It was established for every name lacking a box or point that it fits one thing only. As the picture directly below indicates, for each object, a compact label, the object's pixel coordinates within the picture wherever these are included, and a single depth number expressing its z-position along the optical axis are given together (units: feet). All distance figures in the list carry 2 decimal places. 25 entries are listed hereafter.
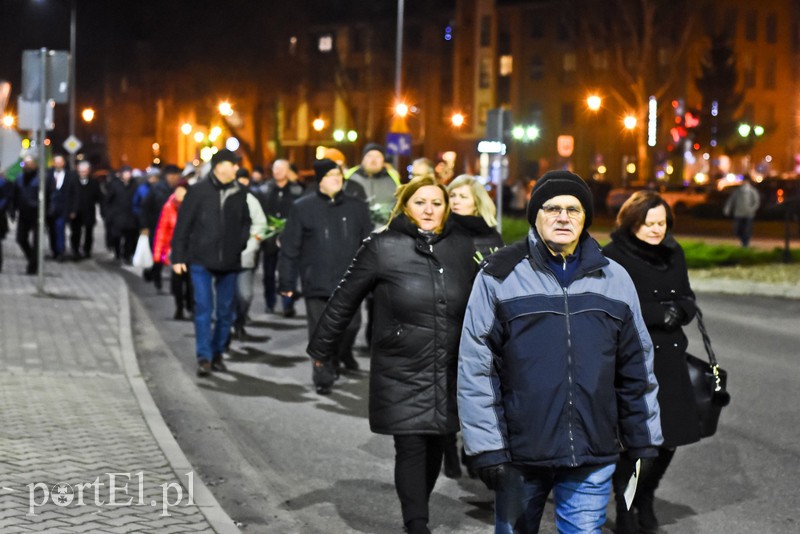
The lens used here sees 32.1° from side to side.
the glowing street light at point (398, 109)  127.89
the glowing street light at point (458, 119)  219.20
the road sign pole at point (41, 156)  55.91
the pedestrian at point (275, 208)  55.06
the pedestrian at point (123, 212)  81.20
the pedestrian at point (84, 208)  81.49
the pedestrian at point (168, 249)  52.75
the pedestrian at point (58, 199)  78.84
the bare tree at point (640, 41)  211.00
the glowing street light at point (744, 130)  213.25
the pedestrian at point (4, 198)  76.80
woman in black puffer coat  20.26
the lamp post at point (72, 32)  231.30
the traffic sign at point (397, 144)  112.37
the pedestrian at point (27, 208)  71.61
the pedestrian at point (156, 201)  65.36
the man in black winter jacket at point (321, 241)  35.40
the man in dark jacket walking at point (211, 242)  38.40
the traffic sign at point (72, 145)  162.20
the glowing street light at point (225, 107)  223.51
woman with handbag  21.16
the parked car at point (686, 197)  176.86
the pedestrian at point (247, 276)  40.45
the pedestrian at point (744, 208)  106.52
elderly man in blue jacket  15.01
